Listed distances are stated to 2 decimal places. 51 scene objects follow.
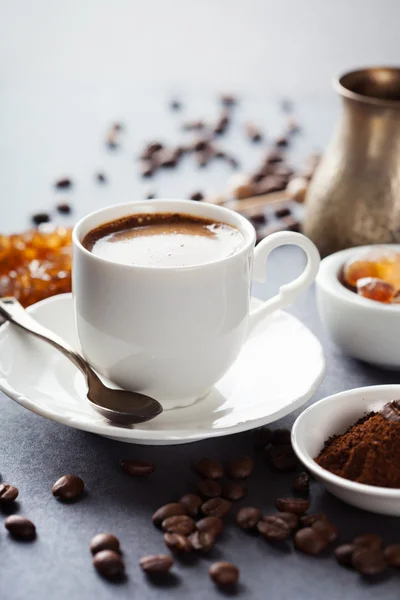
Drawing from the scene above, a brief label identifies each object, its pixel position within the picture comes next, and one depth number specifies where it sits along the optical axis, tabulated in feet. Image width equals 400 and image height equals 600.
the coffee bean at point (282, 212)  2.63
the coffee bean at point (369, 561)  1.70
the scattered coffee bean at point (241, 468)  1.86
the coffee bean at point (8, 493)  1.80
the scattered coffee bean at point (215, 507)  1.79
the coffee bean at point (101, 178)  2.79
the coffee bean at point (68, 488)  1.82
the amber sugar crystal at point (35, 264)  2.26
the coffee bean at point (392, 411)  1.82
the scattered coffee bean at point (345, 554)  1.72
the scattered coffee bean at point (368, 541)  1.73
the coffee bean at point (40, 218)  2.59
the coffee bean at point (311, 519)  1.77
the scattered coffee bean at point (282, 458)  1.87
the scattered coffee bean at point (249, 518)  1.77
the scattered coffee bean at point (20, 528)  1.75
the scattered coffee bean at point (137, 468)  1.86
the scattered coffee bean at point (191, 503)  1.79
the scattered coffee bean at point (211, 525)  1.76
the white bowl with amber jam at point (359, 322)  2.07
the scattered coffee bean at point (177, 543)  1.73
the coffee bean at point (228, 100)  3.57
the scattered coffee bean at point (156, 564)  1.70
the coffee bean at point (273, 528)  1.75
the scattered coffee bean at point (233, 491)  1.82
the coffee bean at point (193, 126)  3.25
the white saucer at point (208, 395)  1.84
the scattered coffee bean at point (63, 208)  2.65
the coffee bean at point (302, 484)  1.83
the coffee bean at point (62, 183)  2.74
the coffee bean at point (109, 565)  1.70
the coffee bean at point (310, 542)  1.73
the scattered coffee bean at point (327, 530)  1.74
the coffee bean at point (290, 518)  1.77
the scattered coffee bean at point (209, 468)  1.86
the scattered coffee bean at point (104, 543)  1.73
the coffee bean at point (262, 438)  1.92
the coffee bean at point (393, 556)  1.72
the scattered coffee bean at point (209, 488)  1.82
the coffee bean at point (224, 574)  1.69
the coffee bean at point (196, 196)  2.68
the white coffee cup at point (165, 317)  1.85
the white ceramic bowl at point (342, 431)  1.75
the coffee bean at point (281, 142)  3.10
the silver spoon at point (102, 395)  1.87
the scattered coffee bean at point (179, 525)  1.76
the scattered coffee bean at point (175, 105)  3.51
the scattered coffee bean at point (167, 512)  1.78
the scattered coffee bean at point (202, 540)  1.74
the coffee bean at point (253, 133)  3.16
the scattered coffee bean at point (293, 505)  1.79
